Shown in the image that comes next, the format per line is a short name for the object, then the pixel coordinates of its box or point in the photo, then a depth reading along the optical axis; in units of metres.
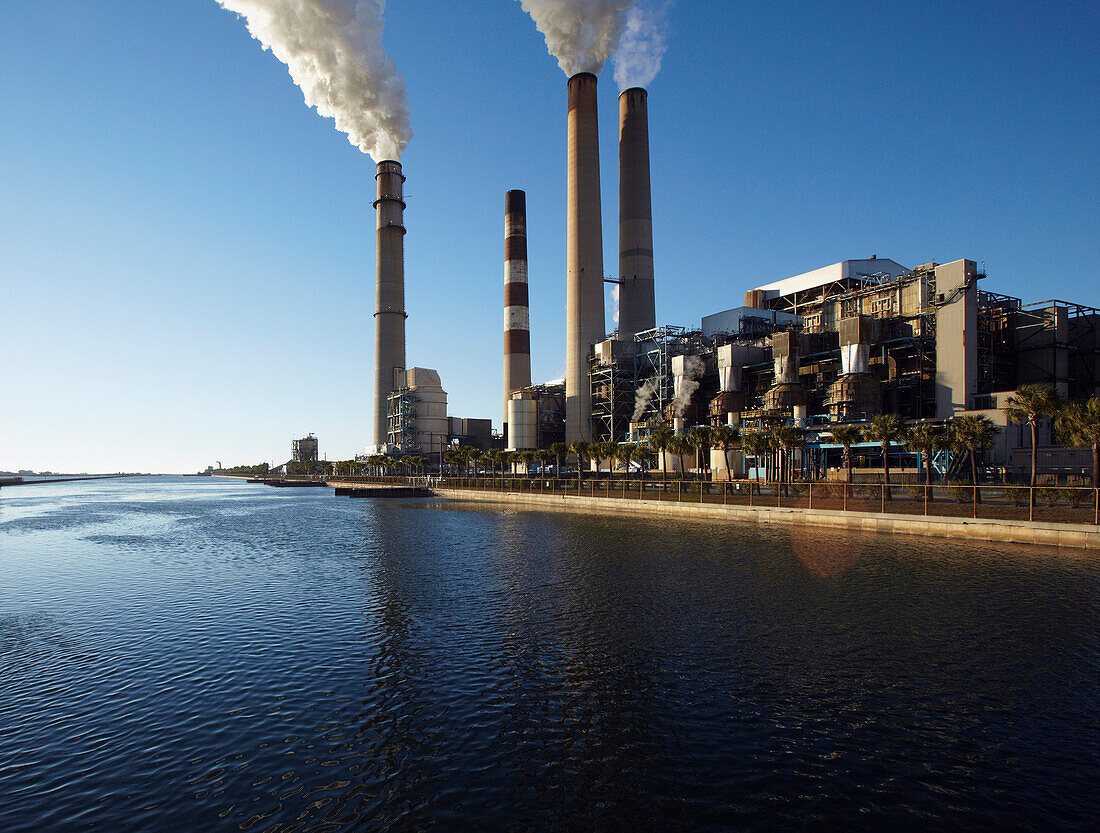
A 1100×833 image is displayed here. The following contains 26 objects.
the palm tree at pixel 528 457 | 104.44
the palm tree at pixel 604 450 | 82.58
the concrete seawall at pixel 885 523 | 30.75
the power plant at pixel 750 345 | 73.00
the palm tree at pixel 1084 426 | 36.09
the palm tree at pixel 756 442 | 62.66
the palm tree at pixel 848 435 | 54.91
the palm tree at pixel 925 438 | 48.59
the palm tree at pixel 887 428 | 51.91
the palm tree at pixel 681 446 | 68.06
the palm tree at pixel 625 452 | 75.94
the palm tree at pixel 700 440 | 67.00
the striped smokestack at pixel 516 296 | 140.12
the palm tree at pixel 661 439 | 70.50
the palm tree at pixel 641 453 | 72.75
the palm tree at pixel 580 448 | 85.44
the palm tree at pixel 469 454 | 120.31
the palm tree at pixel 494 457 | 114.50
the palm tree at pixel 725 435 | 65.56
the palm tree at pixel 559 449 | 95.94
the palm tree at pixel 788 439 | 60.84
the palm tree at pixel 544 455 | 97.30
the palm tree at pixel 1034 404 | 41.59
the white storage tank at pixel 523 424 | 136.00
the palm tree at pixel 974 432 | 44.66
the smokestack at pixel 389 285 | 163.38
